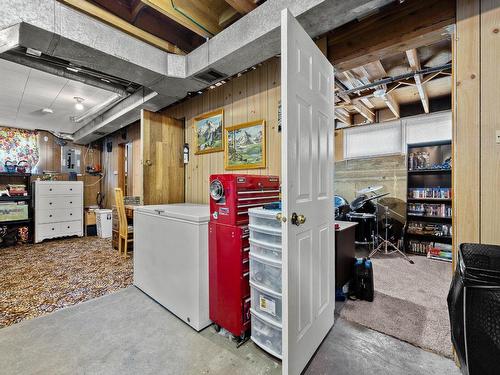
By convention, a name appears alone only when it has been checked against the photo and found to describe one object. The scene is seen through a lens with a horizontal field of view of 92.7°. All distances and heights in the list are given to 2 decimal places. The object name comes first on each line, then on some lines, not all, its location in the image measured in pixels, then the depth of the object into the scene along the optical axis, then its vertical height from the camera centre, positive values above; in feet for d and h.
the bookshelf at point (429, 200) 13.52 -1.00
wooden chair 12.95 -2.21
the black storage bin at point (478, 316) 2.42 -1.44
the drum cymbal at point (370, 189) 14.19 -0.32
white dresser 16.34 -1.64
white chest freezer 6.46 -2.25
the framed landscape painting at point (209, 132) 9.83 +2.28
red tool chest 5.87 -1.66
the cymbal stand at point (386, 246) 13.78 -3.79
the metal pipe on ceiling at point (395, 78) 8.87 +4.33
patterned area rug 7.84 -3.88
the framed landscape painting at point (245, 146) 8.48 +1.46
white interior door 4.30 -0.19
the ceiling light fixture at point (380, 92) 11.16 +4.32
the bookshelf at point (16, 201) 15.39 -0.98
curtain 17.15 +2.97
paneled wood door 10.29 +1.21
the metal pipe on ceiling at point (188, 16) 6.44 +4.86
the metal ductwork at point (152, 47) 5.48 +3.91
